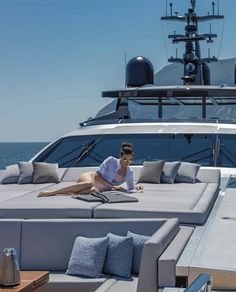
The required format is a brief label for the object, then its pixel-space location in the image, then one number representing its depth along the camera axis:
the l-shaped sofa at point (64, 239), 4.43
